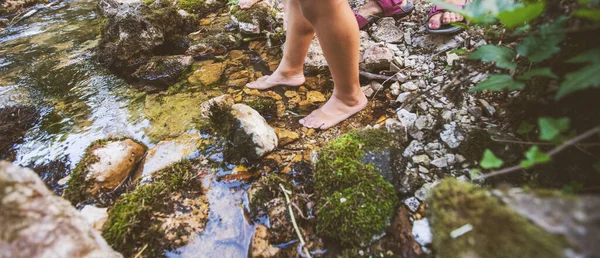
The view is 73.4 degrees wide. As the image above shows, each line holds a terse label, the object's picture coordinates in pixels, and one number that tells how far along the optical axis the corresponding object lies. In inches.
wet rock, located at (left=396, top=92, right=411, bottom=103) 38.2
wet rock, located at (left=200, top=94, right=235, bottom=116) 40.9
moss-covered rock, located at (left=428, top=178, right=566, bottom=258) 16.4
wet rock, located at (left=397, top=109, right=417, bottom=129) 34.0
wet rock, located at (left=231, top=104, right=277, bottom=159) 34.5
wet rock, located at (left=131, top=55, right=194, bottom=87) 49.9
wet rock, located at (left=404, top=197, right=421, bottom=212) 29.3
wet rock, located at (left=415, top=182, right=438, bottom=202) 29.6
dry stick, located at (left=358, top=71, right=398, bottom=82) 40.5
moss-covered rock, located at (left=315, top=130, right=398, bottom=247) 27.6
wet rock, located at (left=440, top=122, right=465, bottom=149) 31.4
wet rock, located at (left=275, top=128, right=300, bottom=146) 36.7
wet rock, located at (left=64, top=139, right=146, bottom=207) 33.2
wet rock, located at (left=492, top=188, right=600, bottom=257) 15.0
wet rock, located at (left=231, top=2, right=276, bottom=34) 55.4
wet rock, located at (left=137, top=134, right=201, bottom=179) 35.8
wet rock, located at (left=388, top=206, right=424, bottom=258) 27.1
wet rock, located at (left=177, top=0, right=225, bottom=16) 71.7
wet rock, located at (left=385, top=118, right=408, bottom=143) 33.2
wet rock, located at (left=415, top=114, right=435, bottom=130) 33.8
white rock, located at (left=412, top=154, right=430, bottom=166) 31.7
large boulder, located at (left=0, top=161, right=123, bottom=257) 20.6
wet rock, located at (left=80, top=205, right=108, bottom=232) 29.1
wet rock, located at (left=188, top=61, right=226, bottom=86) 47.9
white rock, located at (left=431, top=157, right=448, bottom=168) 31.1
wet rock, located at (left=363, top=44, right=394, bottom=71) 41.1
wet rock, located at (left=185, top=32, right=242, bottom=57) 54.5
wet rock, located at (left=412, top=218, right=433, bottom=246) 27.3
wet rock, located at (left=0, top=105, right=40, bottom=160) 40.7
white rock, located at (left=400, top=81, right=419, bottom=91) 38.9
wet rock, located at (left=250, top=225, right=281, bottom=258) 28.3
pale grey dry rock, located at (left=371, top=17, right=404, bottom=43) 45.8
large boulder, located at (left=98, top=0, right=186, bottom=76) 54.3
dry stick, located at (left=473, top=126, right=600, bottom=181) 17.3
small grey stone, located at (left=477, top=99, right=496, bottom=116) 31.8
